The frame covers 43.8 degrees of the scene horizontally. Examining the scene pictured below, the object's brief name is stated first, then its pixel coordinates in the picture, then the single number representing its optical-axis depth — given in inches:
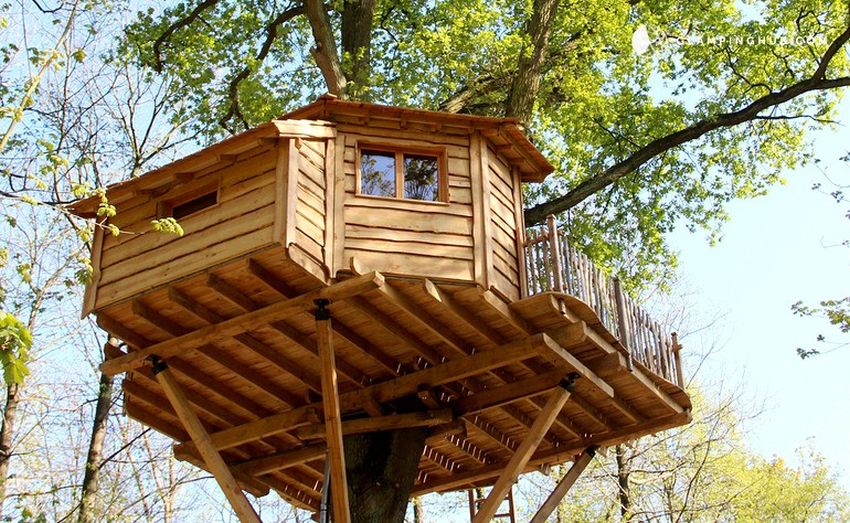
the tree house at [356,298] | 417.1
